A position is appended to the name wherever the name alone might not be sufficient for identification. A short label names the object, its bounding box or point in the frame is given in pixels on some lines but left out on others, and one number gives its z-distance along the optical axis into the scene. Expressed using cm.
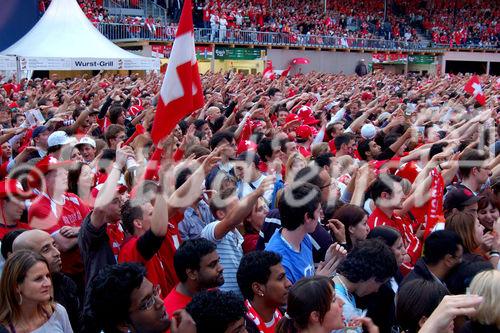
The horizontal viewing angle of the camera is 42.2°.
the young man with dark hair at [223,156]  461
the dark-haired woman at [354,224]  392
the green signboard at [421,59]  3419
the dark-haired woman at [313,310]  262
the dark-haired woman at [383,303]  324
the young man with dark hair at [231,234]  355
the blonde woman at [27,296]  277
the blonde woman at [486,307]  275
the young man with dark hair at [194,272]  306
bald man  315
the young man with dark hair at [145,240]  318
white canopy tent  1402
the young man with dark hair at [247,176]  479
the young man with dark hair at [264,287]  298
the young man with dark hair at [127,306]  257
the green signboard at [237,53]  2690
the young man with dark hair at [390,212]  441
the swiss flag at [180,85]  425
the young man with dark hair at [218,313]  254
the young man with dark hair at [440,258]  355
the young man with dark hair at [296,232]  346
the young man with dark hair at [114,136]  620
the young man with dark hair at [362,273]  309
